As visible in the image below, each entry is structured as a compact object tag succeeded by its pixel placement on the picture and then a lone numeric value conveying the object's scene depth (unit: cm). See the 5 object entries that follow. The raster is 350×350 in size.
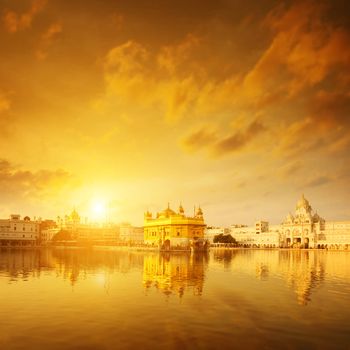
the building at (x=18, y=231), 13462
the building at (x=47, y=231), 14725
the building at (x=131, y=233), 17995
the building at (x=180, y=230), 10388
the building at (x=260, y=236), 17975
